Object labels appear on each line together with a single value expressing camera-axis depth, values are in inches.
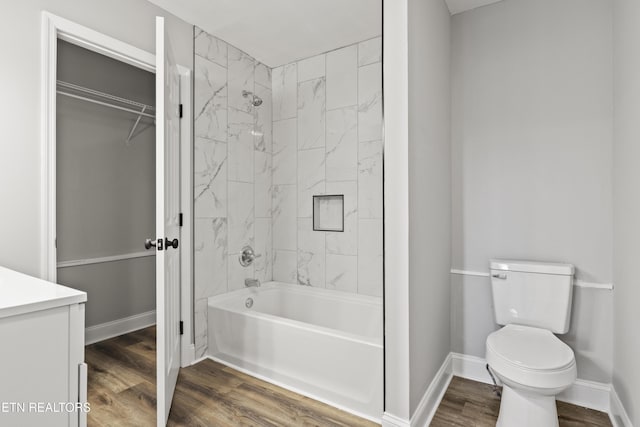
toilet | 61.6
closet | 111.0
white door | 67.6
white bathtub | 75.3
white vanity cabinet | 35.1
